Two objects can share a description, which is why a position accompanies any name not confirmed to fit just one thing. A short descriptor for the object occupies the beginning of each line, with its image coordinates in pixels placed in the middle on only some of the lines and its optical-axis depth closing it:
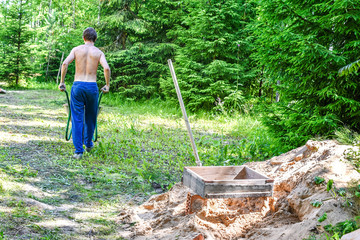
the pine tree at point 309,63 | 4.99
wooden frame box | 3.34
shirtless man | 6.22
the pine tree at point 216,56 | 11.87
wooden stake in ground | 4.47
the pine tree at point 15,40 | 17.81
